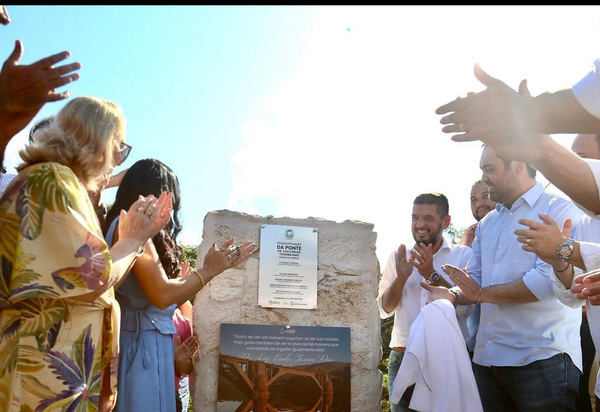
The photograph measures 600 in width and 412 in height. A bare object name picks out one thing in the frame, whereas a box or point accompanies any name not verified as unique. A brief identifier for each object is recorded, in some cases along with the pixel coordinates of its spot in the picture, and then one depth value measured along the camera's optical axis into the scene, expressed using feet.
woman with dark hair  7.88
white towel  8.70
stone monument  11.23
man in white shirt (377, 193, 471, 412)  11.81
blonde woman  5.49
